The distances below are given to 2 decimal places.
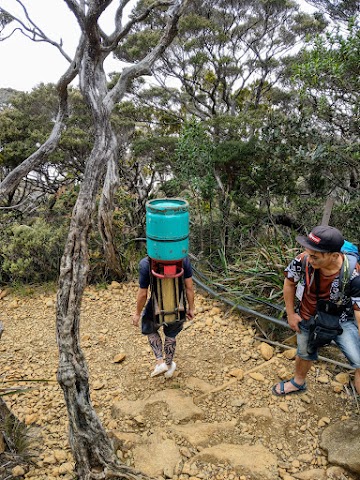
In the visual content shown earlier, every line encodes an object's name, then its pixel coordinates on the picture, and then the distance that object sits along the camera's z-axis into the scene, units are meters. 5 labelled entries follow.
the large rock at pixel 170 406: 2.57
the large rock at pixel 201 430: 2.31
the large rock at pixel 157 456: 2.09
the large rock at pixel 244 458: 2.09
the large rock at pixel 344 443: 2.11
